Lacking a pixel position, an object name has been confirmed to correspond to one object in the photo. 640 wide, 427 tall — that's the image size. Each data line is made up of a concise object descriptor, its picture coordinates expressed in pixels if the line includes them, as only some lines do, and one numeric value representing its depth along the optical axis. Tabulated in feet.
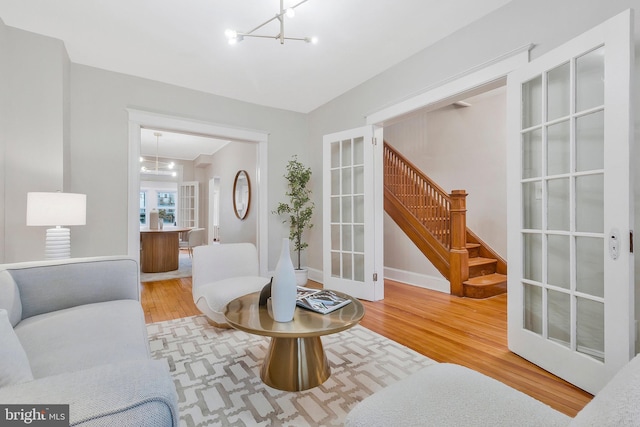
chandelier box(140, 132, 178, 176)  26.13
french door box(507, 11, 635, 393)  5.00
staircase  12.32
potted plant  14.16
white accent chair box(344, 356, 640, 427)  2.78
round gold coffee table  5.30
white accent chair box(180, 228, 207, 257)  23.81
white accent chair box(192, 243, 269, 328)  8.07
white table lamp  7.77
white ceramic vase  5.41
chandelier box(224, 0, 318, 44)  6.33
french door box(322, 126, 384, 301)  11.41
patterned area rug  4.93
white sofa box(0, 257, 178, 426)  2.20
